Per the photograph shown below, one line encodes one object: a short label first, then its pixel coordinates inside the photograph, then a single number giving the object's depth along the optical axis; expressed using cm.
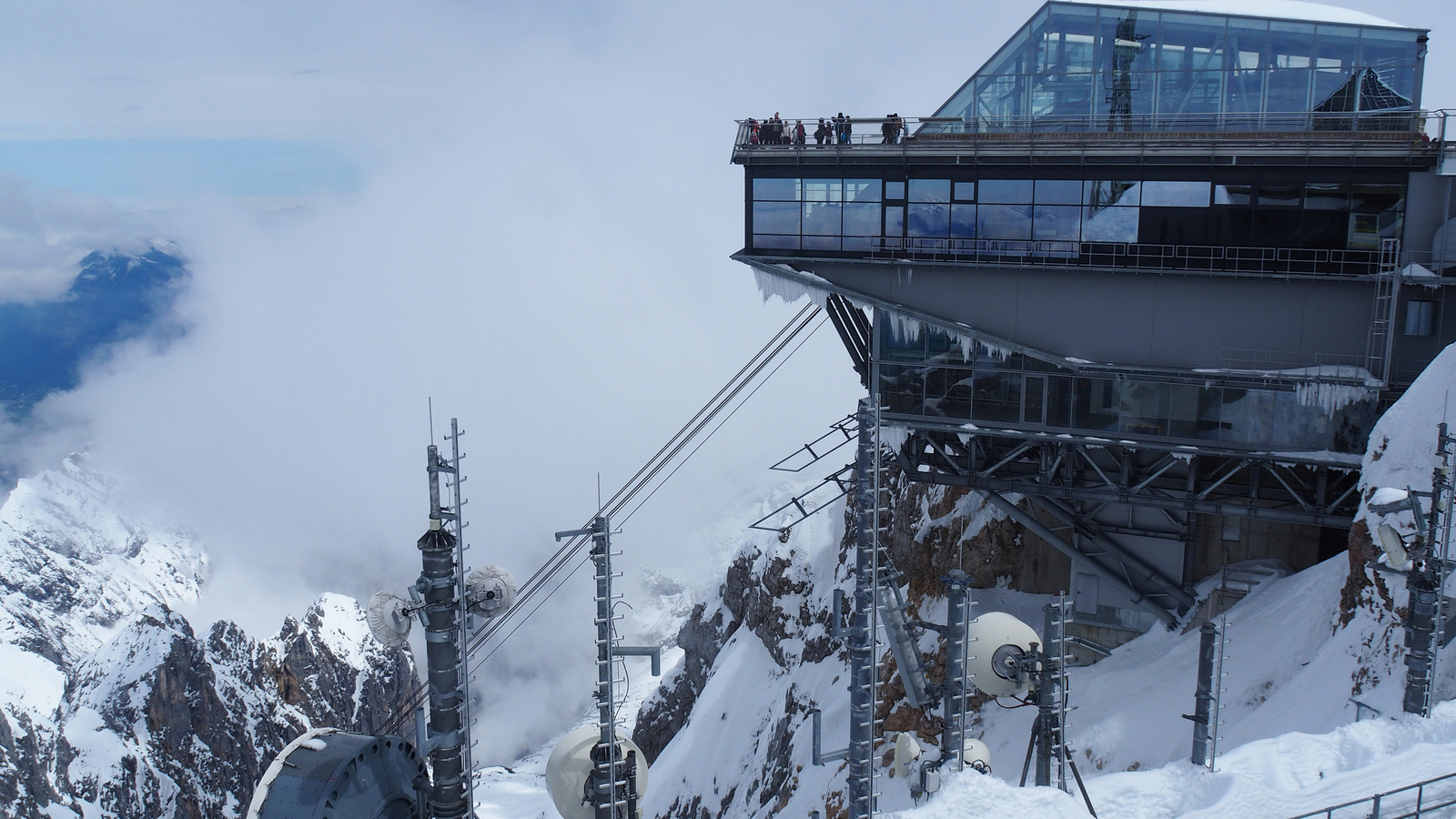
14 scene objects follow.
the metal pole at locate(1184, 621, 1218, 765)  1611
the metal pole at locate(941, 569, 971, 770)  1560
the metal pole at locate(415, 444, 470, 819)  1379
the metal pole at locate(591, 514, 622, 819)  1430
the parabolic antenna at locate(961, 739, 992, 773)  1689
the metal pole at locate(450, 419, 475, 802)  1412
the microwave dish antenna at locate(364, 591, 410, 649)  1387
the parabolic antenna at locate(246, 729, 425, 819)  1330
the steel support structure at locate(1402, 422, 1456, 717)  1680
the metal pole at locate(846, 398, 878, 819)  1465
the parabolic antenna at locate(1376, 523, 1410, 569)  1741
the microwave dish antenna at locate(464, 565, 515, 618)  1447
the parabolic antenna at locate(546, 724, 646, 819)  1501
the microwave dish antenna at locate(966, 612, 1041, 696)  1650
